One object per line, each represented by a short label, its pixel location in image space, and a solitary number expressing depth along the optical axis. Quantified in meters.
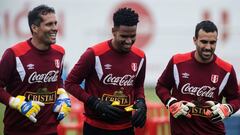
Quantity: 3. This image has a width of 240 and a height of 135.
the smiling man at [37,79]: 11.66
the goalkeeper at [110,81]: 11.85
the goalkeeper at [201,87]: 12.02
